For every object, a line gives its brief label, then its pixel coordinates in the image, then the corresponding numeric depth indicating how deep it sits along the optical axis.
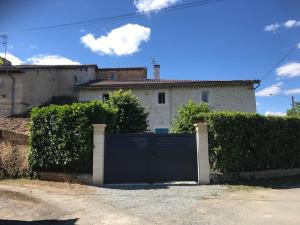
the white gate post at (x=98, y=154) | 8.19
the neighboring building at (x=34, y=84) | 16.14
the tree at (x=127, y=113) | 11.03
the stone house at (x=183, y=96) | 17.27
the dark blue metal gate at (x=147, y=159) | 8.38
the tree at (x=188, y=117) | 9.65
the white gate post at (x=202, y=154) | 8.36
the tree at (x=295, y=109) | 30.05
